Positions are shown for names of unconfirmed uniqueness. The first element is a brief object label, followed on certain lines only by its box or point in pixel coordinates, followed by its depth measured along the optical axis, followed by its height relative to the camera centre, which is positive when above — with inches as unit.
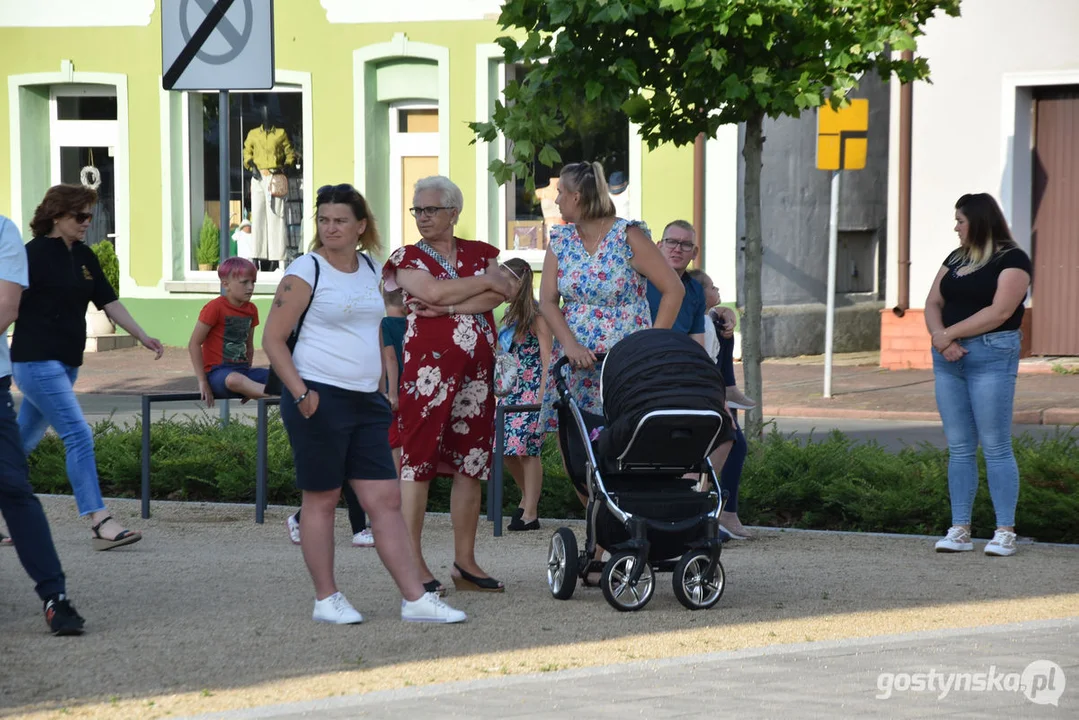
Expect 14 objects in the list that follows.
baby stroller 550.0 -63.4
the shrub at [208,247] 1956.4 -84.7
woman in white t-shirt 518.6 -46.8
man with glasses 682.2 -37.5
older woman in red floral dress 555.5 -41.3
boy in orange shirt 792.3 -57.2
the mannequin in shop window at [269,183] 1952.5 -47.2
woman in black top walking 658.8 -45.6
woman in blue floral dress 585.6 -30.7
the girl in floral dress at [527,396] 745.0 -67.4
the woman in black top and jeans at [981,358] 673.6 -51.6
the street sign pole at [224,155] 796.0 -14.3
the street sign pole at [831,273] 1386.8 -70.9
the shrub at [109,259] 1905.8 -89.8
